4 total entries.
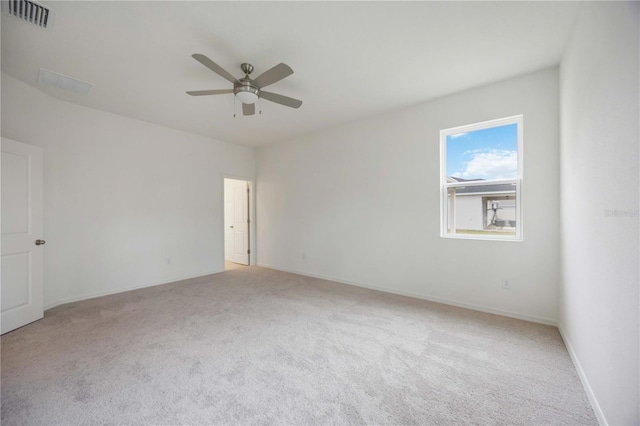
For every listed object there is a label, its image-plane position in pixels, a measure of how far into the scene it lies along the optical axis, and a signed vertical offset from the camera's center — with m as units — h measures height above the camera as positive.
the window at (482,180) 3.06 +0.41
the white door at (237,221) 6.18 -0.21
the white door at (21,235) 2.65 -0.25
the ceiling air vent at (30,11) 1.86 +1.54
